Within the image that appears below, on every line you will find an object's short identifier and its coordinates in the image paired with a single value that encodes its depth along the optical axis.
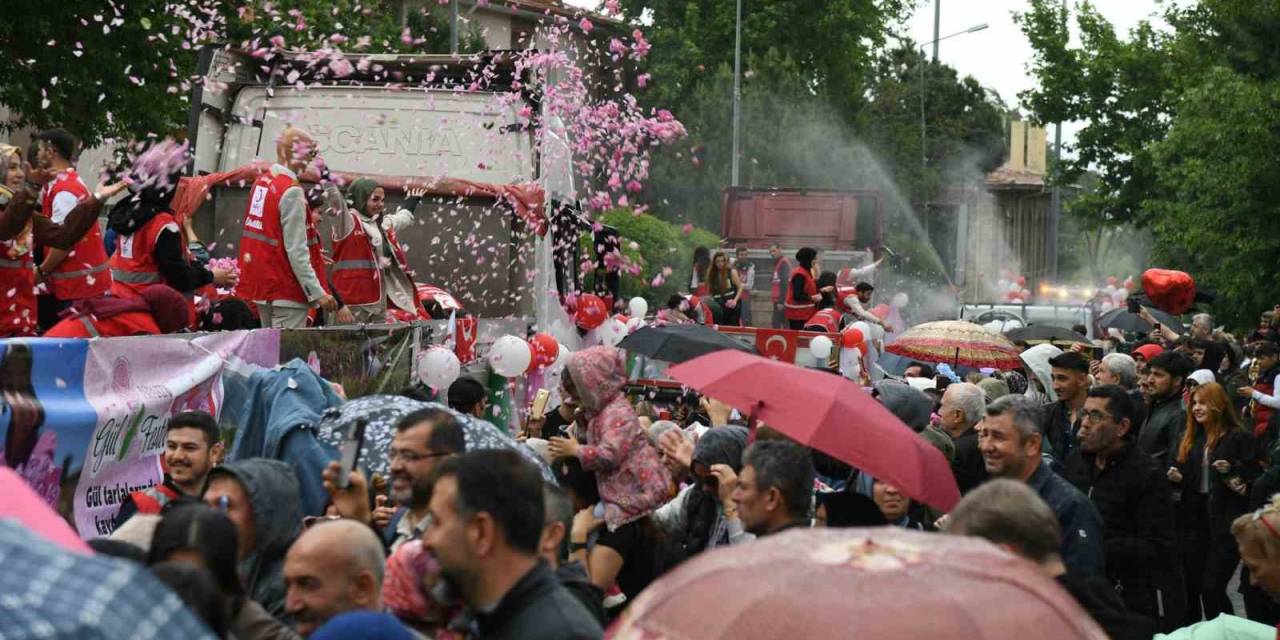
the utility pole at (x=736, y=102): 39.12
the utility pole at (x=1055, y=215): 52.97
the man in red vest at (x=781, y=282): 25.20
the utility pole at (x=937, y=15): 67.50
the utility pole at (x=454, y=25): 28.62
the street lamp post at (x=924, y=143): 61.91
